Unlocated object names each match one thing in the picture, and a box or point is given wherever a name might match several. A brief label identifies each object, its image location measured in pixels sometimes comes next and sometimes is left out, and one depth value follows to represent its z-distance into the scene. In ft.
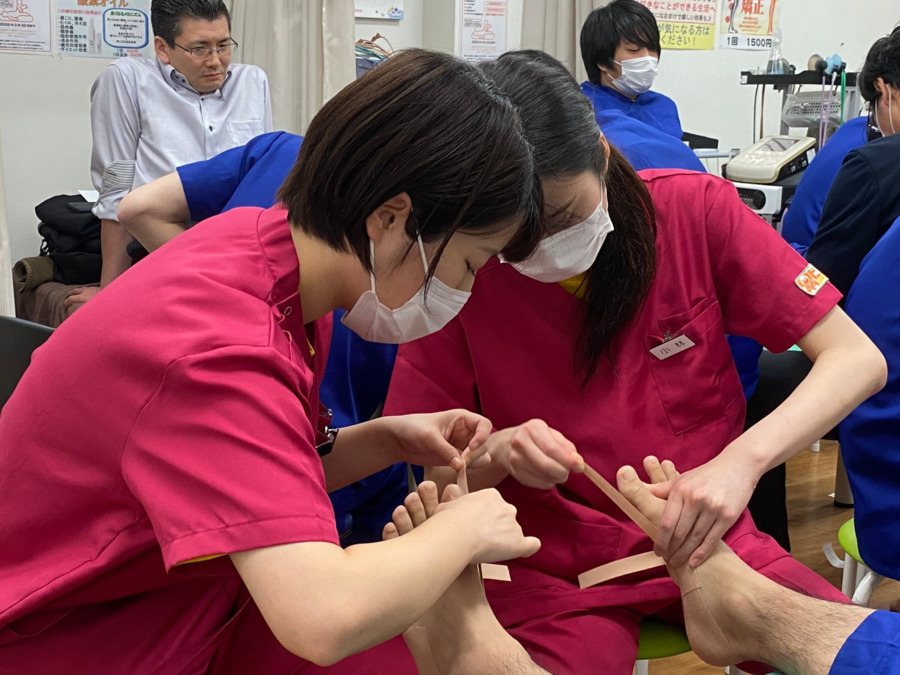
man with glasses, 9.68
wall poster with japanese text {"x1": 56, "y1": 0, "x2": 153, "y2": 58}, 11.05
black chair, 4.58
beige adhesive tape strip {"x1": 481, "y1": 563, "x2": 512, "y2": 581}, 4.14
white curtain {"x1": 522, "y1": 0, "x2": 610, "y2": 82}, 14.17
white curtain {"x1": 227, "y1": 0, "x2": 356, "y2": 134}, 11.65
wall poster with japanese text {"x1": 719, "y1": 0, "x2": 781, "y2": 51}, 16.63
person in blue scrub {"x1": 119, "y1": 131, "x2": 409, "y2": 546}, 5.39
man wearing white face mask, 10.17
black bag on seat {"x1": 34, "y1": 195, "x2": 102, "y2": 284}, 10.19
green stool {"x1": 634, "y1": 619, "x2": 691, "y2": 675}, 4.29
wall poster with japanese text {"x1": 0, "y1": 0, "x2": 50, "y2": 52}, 10.69
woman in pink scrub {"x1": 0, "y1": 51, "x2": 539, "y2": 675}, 2.59
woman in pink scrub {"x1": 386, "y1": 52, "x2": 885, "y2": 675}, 4.09
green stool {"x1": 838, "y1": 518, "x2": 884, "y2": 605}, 5.55
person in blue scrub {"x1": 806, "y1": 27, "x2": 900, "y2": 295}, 6.57
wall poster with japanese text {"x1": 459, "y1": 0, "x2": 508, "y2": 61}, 13.94
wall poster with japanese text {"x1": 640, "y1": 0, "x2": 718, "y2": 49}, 15.97
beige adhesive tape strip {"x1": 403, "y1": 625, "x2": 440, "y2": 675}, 3.71
